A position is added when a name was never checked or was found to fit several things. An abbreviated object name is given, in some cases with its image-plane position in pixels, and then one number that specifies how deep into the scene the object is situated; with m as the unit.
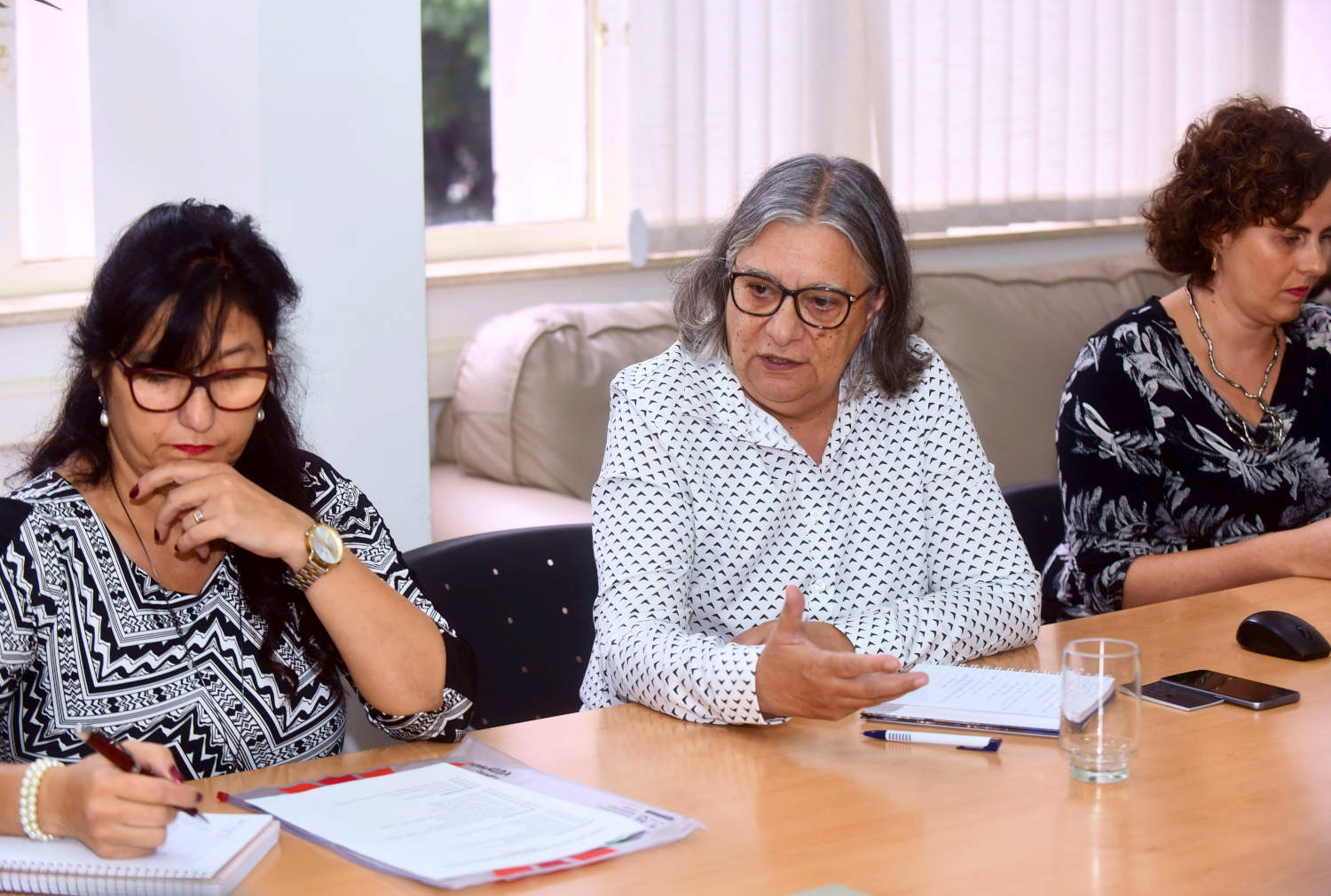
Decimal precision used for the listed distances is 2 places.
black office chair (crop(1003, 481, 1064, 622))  4.57
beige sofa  5.03
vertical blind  5.65
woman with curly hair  4.48
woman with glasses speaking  3.96
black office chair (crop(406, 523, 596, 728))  4.03
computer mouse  3.94
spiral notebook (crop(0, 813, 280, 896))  3.32
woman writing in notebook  3.67
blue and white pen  3.66
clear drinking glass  3.57
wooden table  3.37
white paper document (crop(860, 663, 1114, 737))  3.70
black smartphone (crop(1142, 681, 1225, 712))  3.78
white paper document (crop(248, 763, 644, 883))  3.38
